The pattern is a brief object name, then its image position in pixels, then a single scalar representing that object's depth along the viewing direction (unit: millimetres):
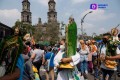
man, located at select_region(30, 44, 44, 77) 3692
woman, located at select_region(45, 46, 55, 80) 3874
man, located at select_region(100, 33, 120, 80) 2728
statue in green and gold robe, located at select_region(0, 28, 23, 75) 1169
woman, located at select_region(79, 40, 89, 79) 4032
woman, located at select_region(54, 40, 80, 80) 1932
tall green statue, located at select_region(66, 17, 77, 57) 1907
